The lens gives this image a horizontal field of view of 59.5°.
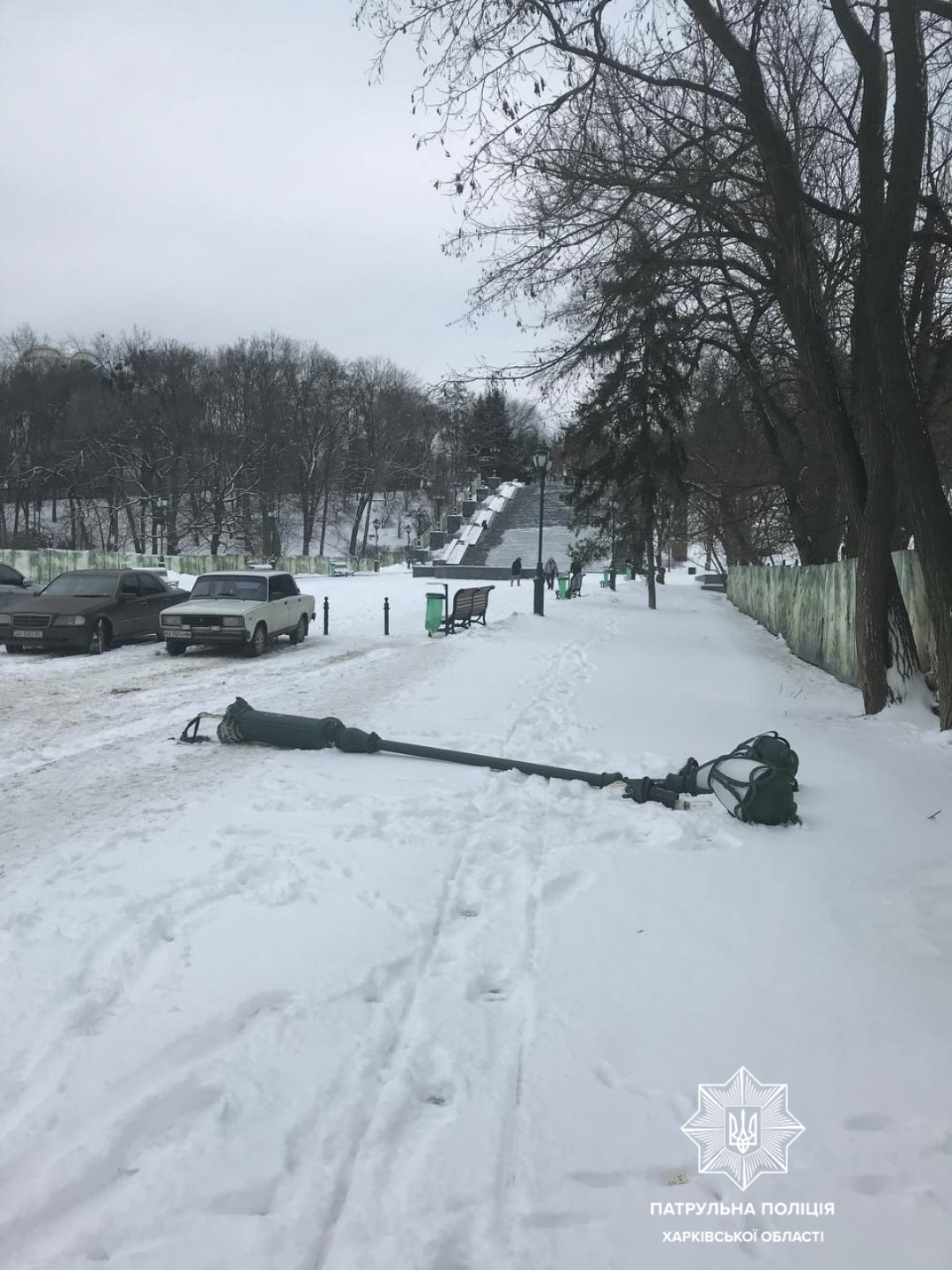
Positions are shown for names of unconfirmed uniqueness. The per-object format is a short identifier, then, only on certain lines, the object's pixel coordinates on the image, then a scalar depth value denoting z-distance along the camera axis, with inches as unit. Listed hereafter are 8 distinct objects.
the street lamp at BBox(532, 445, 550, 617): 858.1
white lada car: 582.9
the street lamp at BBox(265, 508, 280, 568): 2399.1
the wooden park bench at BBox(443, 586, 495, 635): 732.0
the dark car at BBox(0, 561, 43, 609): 745.8
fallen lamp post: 219.8
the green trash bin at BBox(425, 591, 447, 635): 711.7
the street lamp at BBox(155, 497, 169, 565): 1996.3
